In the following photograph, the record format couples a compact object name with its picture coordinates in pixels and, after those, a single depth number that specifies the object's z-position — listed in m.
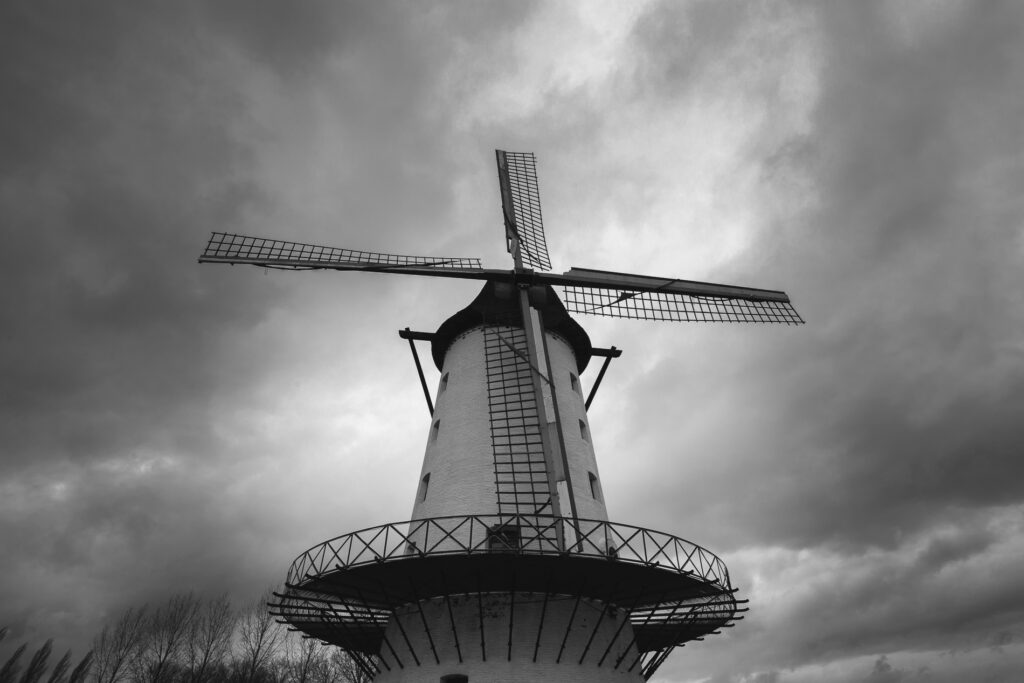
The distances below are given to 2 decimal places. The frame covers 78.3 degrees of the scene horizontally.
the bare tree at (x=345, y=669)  35.91
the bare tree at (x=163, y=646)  36.62
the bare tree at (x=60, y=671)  51.75
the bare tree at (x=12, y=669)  49.53
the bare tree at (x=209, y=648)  36.06
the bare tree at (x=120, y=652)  37.66
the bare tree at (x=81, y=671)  47.08
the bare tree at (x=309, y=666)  38.62
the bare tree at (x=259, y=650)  36.25
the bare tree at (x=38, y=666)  51.34
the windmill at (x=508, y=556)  13.12
